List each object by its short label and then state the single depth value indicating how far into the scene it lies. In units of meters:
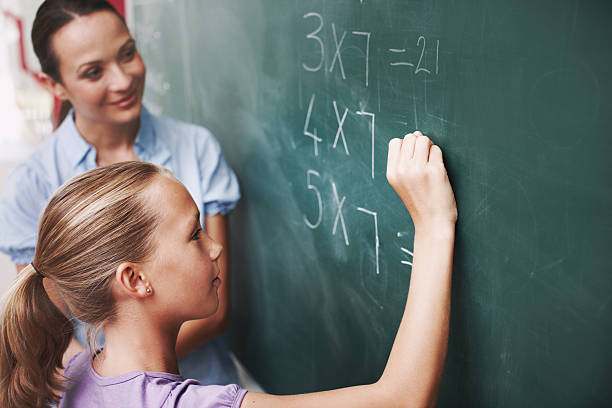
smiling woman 1.44
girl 0.97
